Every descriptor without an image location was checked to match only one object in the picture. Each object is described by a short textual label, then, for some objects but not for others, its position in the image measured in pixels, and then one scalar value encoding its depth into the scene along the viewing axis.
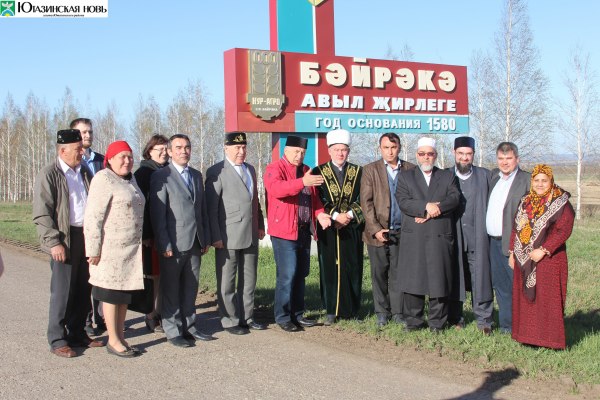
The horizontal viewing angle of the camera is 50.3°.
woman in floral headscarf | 5.26
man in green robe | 6.54
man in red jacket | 6.30
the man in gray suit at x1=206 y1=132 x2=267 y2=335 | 6.19
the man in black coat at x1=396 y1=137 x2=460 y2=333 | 6.04
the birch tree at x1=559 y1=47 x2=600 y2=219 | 26.53
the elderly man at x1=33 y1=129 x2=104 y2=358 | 5.34
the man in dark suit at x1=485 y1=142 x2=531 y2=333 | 5.91
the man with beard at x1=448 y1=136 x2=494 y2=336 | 6.19
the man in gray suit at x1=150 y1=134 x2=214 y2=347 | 5.79
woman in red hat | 5.19
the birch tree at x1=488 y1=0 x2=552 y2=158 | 24.58
